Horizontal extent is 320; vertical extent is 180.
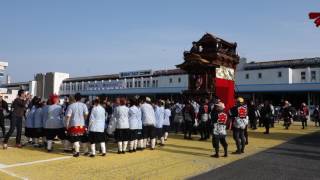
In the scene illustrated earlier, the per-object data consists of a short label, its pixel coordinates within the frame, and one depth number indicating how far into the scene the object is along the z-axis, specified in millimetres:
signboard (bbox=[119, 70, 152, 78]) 60625
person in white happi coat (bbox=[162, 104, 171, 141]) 13594
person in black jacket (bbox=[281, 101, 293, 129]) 21898
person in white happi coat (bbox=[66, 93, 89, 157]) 10023
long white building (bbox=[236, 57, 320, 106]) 40594
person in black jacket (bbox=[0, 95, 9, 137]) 13039
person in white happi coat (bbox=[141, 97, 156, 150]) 11719
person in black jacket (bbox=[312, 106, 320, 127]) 25891
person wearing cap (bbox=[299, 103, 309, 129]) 23359
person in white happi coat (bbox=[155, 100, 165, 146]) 12427
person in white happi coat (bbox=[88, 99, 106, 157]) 10062
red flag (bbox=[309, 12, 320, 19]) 12864
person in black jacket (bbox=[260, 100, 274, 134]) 18500
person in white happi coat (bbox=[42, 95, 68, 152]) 10828
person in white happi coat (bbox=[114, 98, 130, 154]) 10805
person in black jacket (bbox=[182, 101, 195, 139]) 15188
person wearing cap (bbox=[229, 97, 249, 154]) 11078
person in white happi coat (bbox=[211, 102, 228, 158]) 10430
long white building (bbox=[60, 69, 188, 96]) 52062
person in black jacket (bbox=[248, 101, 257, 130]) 20406
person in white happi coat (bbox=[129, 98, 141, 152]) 11062
